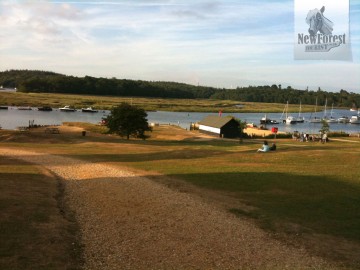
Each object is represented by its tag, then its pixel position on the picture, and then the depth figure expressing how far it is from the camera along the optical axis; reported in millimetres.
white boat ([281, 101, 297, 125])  135850
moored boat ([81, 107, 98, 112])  147775
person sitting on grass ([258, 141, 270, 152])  34428
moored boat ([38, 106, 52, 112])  146875
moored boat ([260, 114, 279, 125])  124062
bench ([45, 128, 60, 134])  59344
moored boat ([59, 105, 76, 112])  149900
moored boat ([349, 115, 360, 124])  152375
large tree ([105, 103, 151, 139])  56031
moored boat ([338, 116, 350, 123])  154000
